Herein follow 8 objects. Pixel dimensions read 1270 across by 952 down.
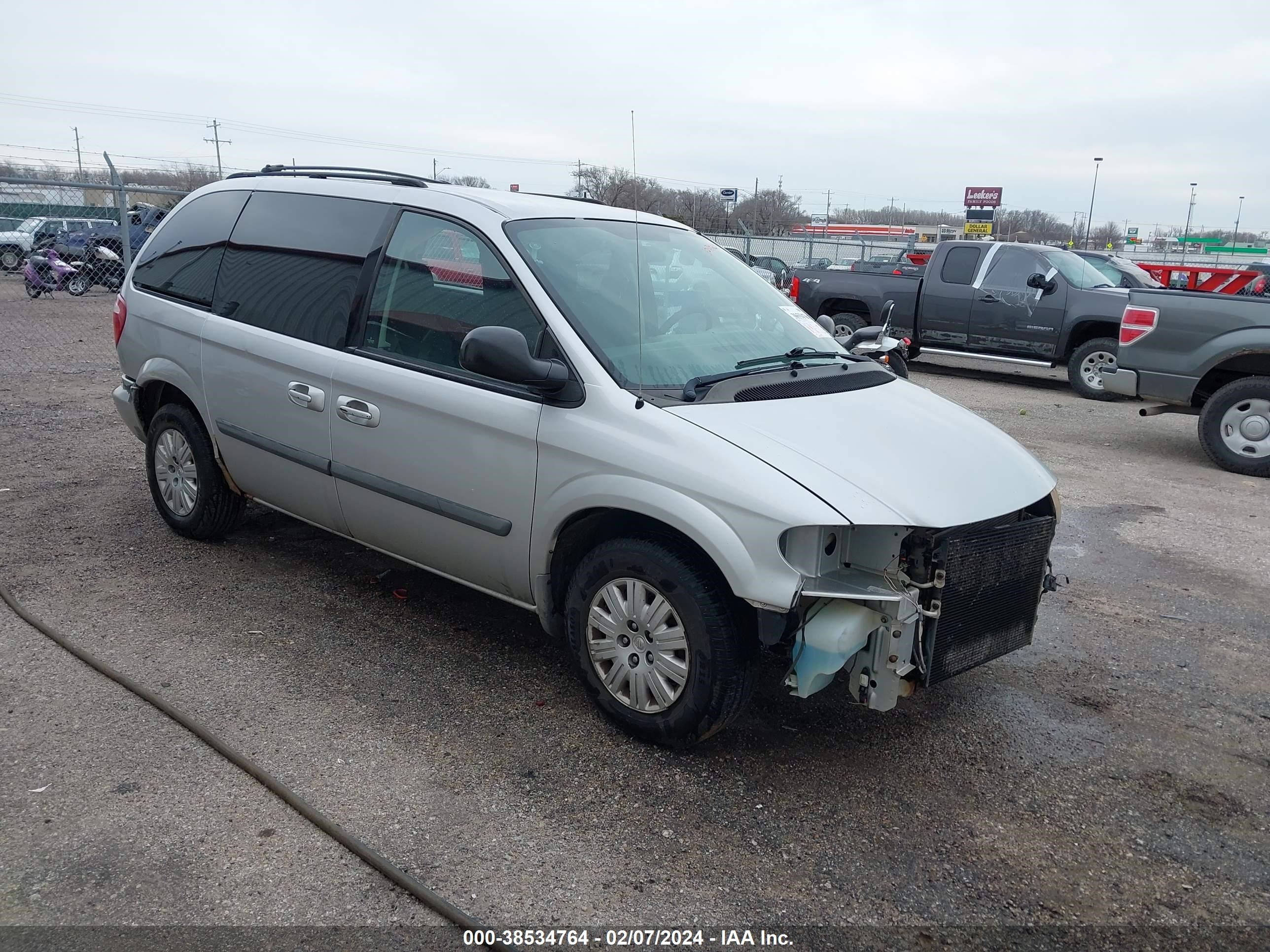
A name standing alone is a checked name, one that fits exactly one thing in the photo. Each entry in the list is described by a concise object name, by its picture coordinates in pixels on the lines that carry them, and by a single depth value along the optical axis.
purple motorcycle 19.20
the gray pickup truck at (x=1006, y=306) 12.44
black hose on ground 2.70
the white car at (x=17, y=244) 25.39
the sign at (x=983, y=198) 71.06
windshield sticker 4.54
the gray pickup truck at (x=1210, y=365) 8.12
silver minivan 3.19
